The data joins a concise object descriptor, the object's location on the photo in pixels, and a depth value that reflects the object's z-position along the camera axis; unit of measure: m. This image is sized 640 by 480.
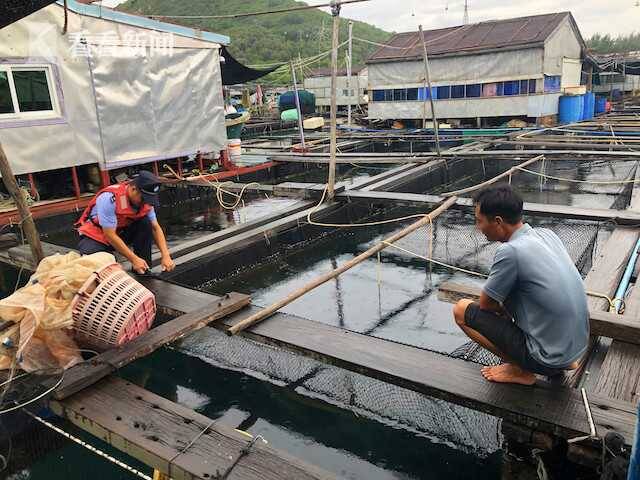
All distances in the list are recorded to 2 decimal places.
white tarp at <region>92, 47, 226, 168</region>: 9.38
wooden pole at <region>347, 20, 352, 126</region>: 22.01
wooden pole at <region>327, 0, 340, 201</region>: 7.49
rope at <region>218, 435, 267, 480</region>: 2.54
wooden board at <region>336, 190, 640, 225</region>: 6.34
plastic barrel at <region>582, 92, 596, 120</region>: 22.28
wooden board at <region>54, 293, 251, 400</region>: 3.29
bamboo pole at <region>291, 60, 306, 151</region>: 14.28
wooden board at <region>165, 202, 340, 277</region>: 5.95
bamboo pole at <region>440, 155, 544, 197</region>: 7.76
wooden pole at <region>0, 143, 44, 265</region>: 4.52
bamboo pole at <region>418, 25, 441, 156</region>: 11.57
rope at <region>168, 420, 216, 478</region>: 2.63
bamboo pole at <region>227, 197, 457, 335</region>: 3.97
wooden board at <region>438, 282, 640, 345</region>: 3.51
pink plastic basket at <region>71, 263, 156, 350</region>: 3.58
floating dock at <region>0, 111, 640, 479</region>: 2.66
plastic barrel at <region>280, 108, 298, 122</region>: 25.34
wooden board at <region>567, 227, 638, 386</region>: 3.65
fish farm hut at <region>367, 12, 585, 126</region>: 19.62
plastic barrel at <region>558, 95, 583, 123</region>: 21.04
